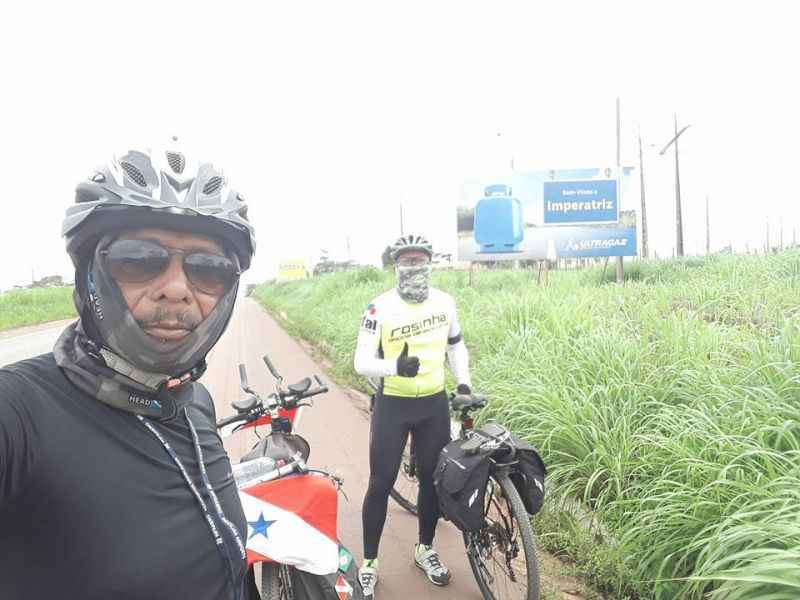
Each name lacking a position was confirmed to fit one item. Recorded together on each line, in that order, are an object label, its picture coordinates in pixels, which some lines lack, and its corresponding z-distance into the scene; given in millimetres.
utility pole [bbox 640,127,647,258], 23542
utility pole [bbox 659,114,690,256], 21342
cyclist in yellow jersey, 2945
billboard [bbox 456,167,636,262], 14352
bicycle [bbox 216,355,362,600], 1859
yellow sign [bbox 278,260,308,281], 57031
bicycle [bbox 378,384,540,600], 2479
